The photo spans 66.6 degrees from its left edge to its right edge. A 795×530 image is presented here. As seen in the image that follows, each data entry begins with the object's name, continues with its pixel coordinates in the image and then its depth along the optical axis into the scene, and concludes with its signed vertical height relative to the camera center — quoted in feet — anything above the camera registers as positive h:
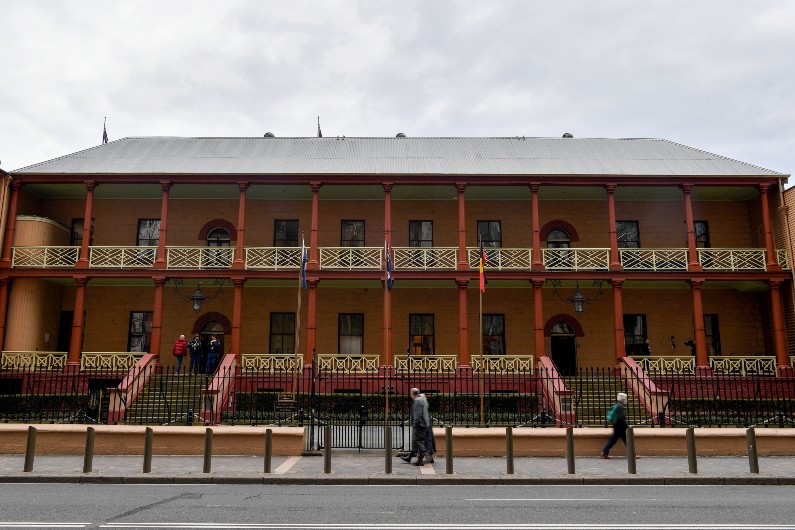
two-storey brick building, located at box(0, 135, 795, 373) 75.41 +16.31
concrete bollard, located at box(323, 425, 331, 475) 35.86 -4.54
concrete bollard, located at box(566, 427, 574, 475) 35.42 -4.04
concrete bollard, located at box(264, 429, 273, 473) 35.85 -4.10
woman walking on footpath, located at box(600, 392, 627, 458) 41.34 -2.95
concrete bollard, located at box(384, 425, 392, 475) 35.18 -4.33
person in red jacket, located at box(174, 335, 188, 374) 71.51 +3.57
